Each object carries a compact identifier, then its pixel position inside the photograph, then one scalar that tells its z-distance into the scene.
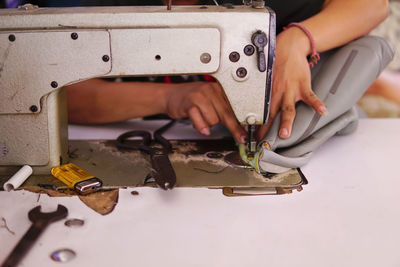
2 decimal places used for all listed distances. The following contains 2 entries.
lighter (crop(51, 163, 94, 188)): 0.92
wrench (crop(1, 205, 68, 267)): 0.69
